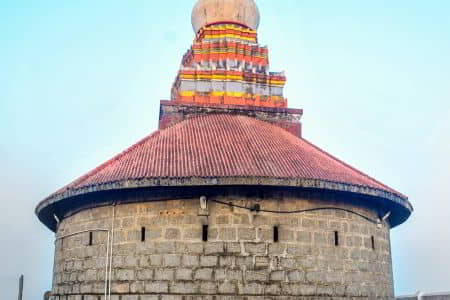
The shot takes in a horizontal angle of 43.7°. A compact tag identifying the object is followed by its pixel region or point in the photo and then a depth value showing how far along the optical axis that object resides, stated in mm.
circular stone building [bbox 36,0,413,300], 12047
